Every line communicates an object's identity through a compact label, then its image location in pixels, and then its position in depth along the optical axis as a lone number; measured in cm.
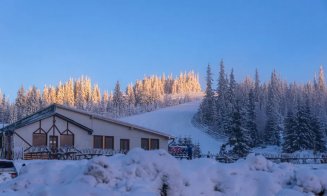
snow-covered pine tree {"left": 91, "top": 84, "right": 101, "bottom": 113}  16116
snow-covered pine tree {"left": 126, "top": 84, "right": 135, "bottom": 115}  16991
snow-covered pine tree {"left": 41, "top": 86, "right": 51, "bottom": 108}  14635
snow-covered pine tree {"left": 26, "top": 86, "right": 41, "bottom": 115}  13888
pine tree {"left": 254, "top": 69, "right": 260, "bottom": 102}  13979
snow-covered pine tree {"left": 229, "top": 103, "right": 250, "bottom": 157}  6172
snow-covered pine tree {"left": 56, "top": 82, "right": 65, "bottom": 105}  16375
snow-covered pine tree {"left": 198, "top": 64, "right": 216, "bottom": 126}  9700
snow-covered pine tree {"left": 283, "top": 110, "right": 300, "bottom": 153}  6506
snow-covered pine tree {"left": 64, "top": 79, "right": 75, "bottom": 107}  16538
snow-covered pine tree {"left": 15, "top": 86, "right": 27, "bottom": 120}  13738
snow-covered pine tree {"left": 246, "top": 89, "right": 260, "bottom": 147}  8162
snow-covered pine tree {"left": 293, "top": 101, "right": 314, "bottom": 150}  6500
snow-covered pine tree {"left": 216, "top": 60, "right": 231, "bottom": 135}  8989
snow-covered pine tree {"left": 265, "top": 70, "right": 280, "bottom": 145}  8531
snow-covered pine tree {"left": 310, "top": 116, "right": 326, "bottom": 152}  6719
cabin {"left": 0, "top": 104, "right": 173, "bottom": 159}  3816
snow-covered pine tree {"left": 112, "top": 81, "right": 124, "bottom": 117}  15038
